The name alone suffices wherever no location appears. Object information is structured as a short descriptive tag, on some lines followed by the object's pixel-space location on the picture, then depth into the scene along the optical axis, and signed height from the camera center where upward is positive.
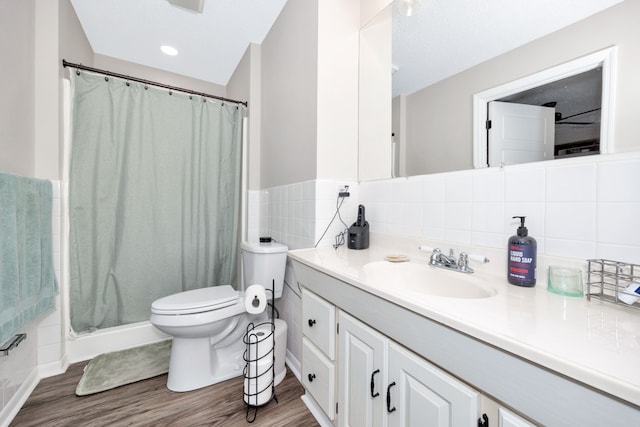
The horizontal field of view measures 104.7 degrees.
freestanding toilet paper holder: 1.21 -0.80
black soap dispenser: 0.75 -0.14
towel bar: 1.09 -0.63
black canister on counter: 1.32 -0.13
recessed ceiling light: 2.07 +1.36
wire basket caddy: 0.61 -0.17
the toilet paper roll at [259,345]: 1.23 -0.68
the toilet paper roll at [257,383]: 1.21 -0.86
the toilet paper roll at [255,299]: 1.33 -0.48
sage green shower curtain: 1.63 +0.10
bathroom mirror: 0.75 +0.56
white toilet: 1.29 -0.63
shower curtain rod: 1.54 +0.90
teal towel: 1.04 -0.21
